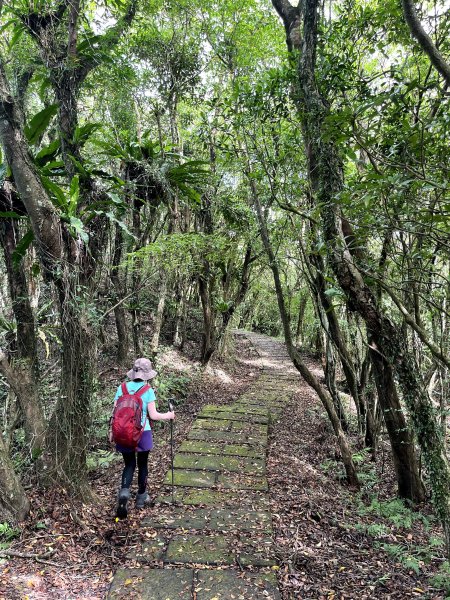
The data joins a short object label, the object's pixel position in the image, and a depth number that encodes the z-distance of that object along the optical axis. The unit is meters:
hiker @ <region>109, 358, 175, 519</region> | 3.67
